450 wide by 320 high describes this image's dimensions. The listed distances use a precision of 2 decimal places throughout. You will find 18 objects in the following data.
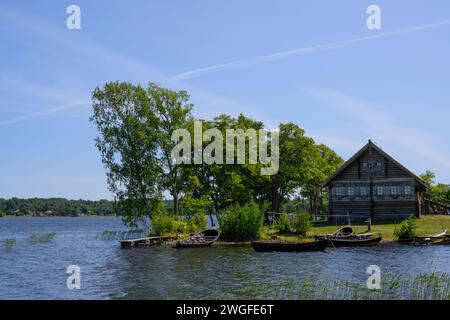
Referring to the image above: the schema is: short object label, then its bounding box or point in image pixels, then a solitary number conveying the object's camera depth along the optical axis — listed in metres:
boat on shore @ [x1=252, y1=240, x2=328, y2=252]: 44.12
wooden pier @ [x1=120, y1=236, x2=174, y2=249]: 53.69
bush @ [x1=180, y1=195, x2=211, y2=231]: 60.47
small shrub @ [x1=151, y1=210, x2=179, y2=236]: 58.00
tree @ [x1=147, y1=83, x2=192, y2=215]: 63.78
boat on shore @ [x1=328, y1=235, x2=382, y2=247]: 46.72
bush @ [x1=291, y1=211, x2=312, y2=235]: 52.62
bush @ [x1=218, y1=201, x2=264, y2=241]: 53.00
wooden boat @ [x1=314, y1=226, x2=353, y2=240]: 48.44
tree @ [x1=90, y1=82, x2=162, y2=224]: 62.84
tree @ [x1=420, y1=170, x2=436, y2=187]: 102.44
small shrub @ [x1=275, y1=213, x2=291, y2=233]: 54.53
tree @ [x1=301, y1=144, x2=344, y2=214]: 72.69
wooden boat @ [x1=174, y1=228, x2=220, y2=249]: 50.31
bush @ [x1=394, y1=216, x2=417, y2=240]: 47.09
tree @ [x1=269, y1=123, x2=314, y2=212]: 70.88
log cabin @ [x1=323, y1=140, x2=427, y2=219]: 62.91
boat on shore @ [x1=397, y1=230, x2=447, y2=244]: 46.62
